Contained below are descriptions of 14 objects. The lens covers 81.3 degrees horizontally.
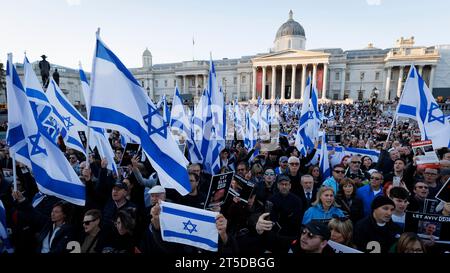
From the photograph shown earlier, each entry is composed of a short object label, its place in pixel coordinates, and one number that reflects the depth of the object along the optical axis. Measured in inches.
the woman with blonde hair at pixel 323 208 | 139.2
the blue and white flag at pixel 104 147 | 182.7
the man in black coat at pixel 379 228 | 114.1
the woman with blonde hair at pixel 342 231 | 104.1
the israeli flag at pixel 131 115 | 130.0
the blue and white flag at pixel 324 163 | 248.2
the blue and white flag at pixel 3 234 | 120.3
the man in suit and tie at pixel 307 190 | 180.2
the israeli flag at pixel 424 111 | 252.1
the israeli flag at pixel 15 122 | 149.1
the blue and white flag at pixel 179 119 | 334.2
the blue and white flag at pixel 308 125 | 312.5
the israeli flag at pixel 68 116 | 224.7
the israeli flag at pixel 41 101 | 196.5
